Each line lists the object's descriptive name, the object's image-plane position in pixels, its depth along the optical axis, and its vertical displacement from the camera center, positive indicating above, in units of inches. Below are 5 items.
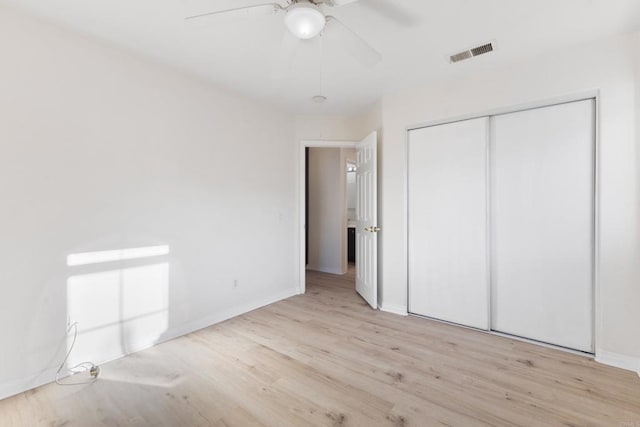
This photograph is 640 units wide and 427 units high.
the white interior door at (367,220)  136.4 -5.1
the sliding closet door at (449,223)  113.5 -5.2
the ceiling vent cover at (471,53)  93.3 +51.7
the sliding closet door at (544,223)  94.7 -4.5
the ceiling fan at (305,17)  57.4 +38.7
